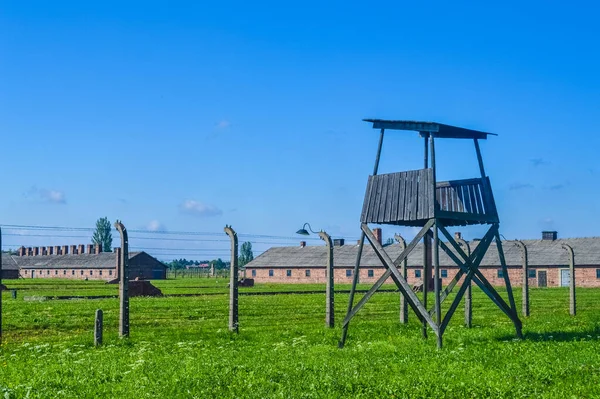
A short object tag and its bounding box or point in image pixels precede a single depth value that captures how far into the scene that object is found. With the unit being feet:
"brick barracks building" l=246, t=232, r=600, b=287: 236.43
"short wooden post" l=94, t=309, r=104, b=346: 55.26
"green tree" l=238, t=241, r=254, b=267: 548.80
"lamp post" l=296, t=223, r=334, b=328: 67.67
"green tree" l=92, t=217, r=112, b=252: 513.53
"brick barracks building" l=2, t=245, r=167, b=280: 361.71
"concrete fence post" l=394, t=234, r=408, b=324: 71.77
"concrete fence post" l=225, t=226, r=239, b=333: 62.75
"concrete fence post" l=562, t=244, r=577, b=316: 86.38
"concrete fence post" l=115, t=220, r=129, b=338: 58.95
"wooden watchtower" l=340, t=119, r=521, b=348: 56.59
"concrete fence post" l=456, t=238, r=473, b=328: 71.46
